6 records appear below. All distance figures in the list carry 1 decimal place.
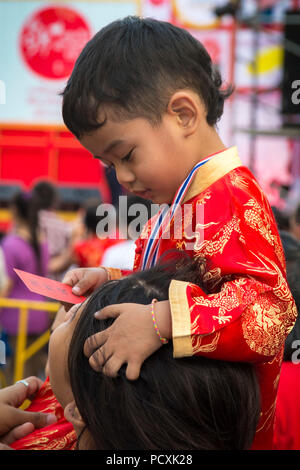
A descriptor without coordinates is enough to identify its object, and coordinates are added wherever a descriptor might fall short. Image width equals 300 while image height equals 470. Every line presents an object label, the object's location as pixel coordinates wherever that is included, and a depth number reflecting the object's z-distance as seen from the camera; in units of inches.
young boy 43.8
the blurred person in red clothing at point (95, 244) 151.9
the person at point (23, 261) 150.9
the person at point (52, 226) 165.1
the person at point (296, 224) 150.1
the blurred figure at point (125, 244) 126.1
